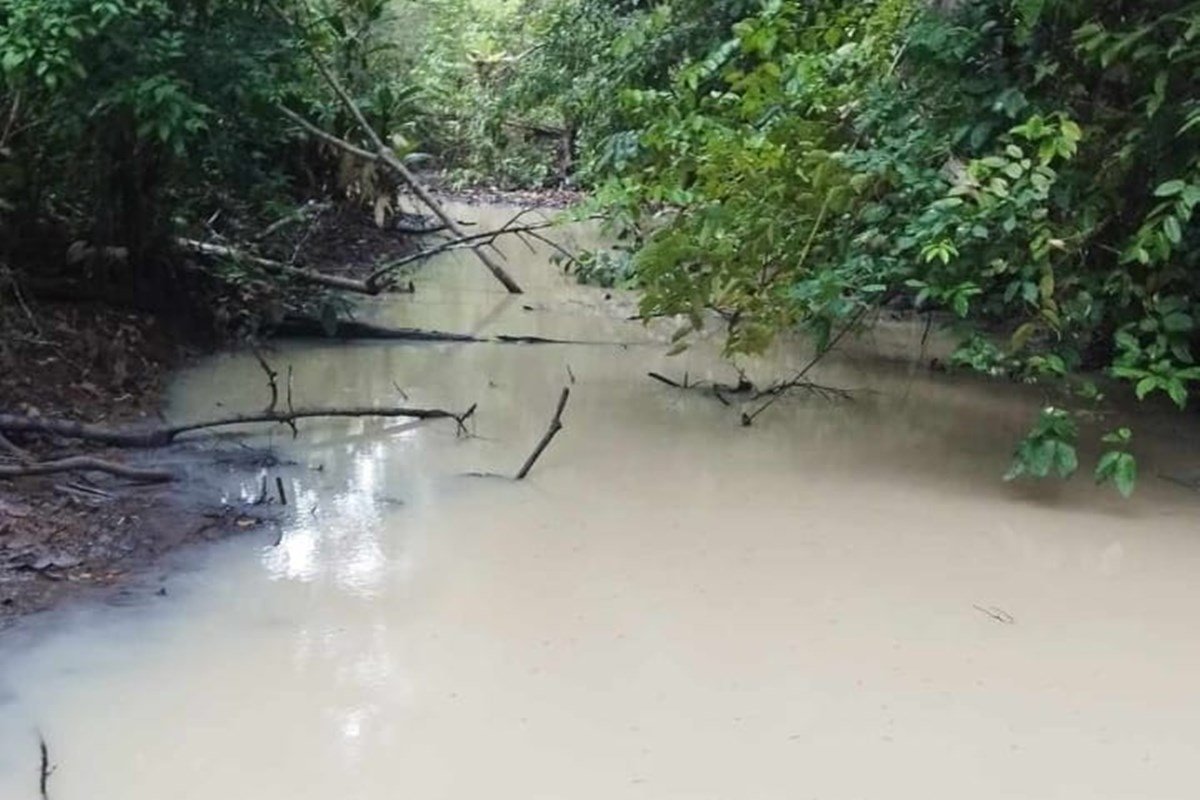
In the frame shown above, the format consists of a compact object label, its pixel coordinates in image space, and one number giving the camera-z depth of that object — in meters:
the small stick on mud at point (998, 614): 3.80
